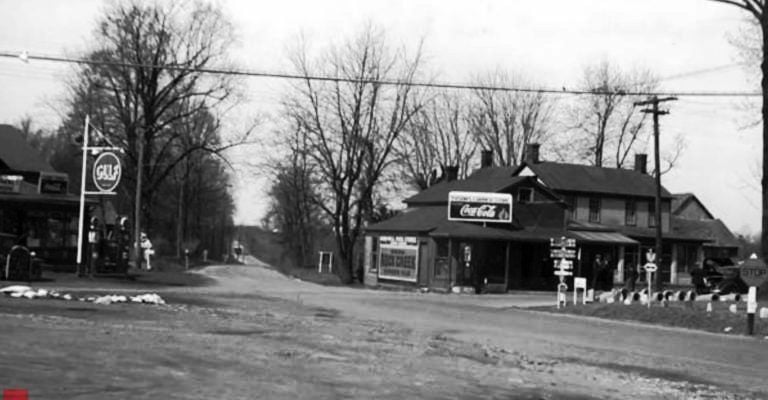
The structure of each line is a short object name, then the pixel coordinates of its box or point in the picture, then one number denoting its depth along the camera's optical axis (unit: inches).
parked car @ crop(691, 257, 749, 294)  1708.9
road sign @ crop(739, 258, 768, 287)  1019.9
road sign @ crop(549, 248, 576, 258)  1405.0
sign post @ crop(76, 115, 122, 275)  1448.1
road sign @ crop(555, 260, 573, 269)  1400.0
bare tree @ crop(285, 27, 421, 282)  2453.2
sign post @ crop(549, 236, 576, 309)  1400.1
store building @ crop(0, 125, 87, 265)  1576.0
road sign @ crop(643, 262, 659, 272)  1315.6
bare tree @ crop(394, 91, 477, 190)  3169.3
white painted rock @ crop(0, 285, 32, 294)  976.9
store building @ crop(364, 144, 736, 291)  1995.6
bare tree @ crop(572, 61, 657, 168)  3255.4
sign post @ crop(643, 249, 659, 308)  1312.7
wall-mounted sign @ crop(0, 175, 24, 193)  1611.6
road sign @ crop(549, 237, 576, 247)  1419.8
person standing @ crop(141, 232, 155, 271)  2095.7
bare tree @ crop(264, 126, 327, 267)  2714.1
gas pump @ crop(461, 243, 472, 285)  1915.6
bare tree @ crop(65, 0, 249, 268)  2314.2
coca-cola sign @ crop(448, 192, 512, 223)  2015.3
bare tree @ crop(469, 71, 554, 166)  3287.4
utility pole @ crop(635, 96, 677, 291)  1905.8
